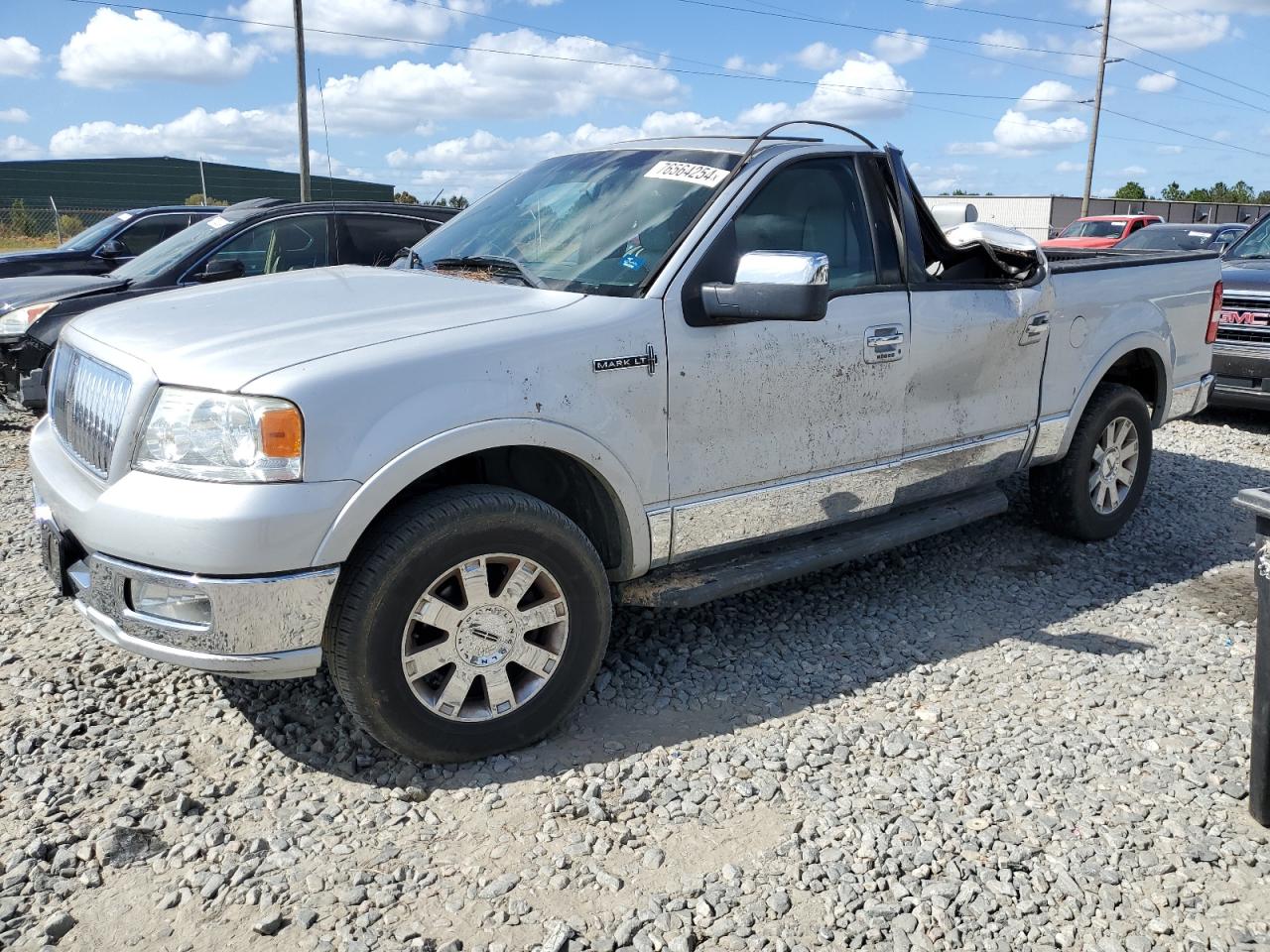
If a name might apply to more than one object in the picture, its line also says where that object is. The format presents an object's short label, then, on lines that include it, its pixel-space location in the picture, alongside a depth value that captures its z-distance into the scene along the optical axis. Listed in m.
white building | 47.00
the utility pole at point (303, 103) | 21.17
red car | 23.91
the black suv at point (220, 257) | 7.45
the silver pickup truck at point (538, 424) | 2.87
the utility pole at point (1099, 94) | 37.25
